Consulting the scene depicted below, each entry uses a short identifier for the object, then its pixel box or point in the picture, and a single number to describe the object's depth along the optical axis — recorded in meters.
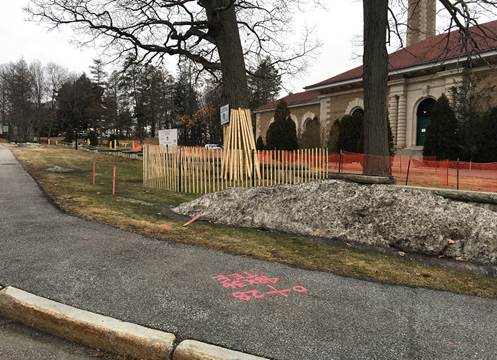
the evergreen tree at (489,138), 21.09
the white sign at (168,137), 20.81
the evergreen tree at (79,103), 81.50
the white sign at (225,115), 15.36
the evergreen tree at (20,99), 69.56
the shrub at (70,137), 75.47
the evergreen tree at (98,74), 92.38
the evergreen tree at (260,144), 40.87
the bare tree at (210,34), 16.58
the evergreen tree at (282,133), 35.22
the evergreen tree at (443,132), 23.44
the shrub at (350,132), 29.14
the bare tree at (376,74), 13.08
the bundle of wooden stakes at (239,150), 14.23
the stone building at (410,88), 24.38
